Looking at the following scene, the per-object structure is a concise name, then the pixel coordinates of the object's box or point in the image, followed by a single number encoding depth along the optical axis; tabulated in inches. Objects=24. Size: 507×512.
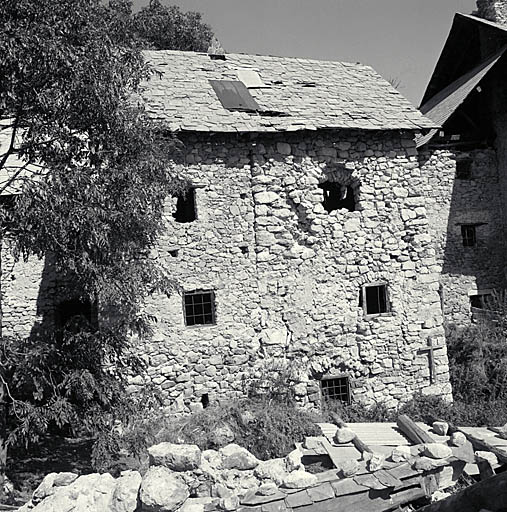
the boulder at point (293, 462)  309.7
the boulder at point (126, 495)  264.8
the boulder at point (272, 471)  298.3
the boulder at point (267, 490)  270.8
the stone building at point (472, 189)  694.5
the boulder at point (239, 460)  307.7
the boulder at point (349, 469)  290.1
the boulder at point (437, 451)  309.4
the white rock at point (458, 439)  332.8
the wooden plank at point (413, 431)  355.9
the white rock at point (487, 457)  312.9
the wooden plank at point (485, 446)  312.1
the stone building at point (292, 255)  449.4
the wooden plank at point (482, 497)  133.9
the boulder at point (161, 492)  257.9
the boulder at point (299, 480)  276.8
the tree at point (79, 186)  297.4
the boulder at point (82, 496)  263.4
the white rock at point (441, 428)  364.8
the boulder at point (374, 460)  297.5
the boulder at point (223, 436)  399.2
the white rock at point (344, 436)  358.0
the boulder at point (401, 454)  310.8
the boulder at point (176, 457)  299.9
